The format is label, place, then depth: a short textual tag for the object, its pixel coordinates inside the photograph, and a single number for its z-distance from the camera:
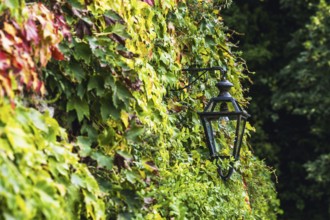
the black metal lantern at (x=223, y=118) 7.39
